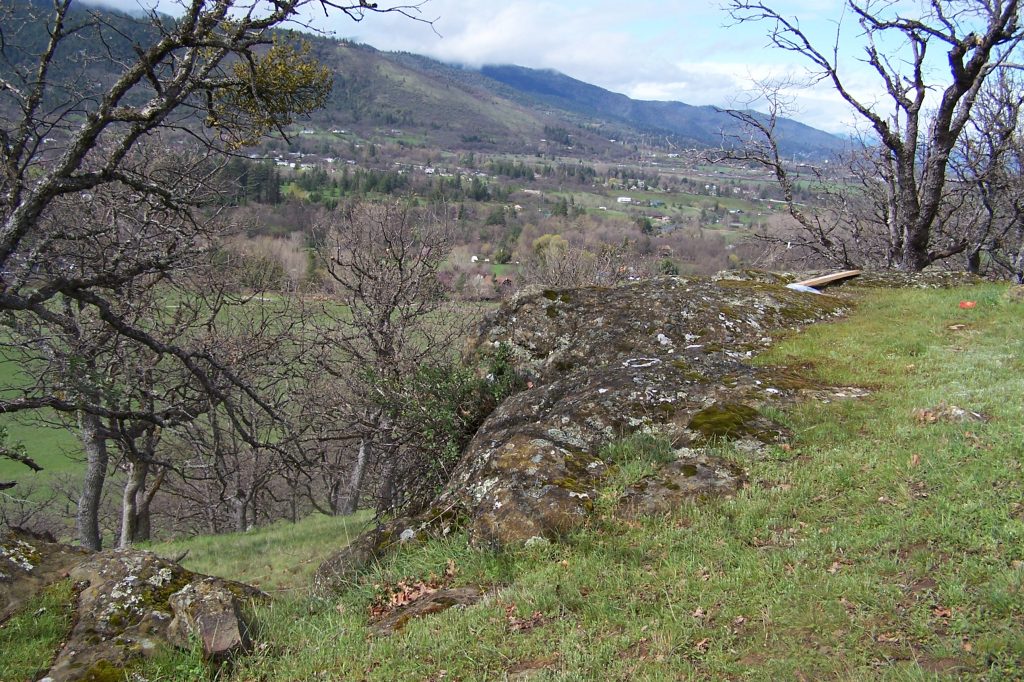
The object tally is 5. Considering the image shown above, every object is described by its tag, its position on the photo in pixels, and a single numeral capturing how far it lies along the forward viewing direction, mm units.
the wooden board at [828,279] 13422
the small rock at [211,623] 4258
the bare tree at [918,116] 13430
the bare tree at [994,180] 16672
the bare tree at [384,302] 16312
